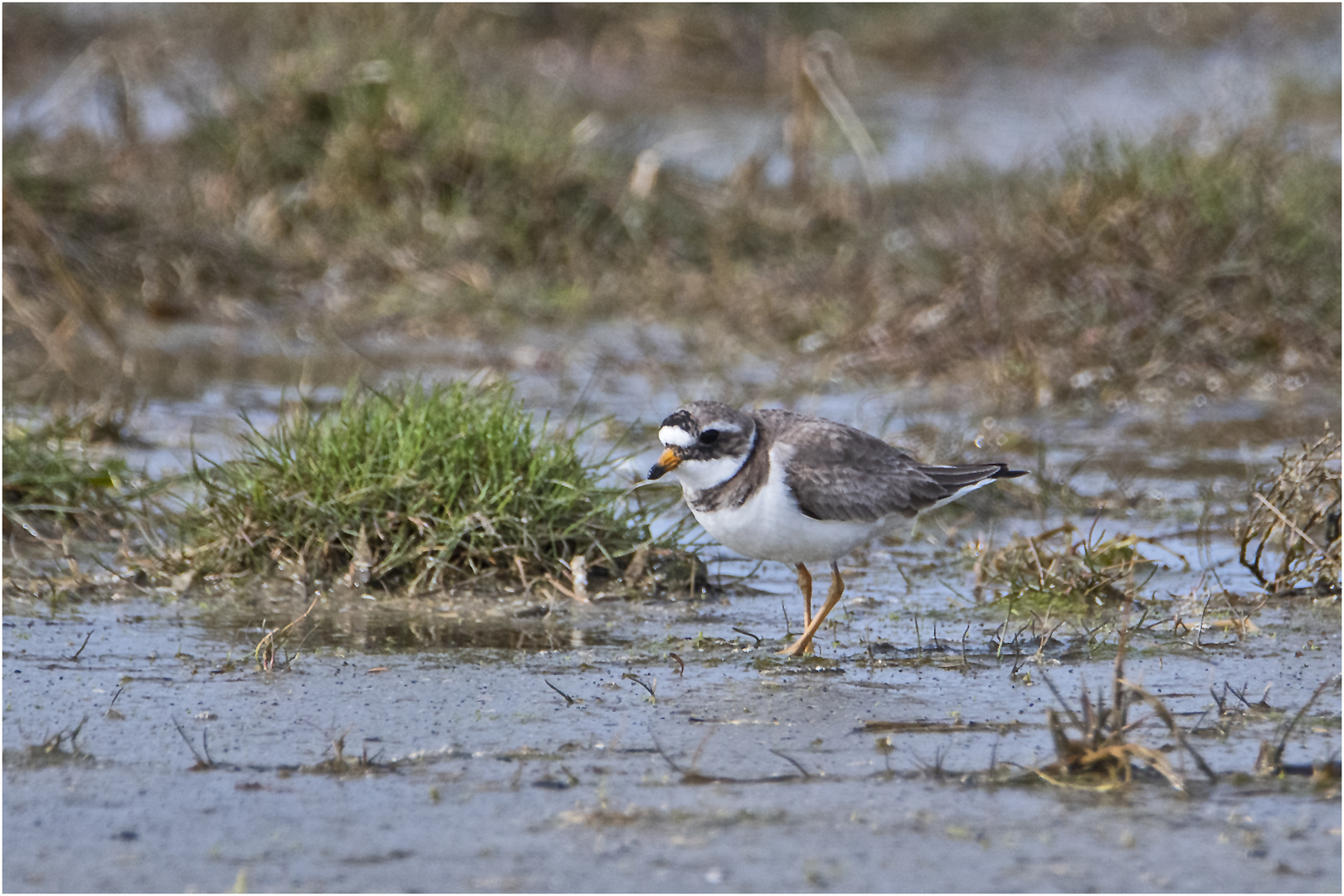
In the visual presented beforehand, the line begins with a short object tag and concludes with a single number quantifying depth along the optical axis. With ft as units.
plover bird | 39.52
